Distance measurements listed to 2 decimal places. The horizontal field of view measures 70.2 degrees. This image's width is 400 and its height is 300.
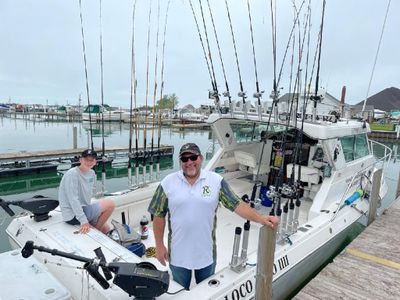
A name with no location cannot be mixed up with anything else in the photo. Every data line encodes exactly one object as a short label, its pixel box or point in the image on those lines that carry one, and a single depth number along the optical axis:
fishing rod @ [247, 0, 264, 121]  4.57
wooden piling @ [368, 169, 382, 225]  5.21
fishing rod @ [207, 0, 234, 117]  4.94
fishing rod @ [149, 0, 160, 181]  5.11
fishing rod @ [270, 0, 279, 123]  4.36
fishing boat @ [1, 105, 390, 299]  2.49
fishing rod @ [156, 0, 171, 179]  4.99
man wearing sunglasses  2.05
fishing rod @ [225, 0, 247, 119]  4.72
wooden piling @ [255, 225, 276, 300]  2.33
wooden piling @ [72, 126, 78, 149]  13.98
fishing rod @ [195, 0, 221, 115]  4.84
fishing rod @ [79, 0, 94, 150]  3.93
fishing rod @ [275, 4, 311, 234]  3.32
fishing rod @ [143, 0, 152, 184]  4.76
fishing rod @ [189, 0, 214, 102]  4.86
